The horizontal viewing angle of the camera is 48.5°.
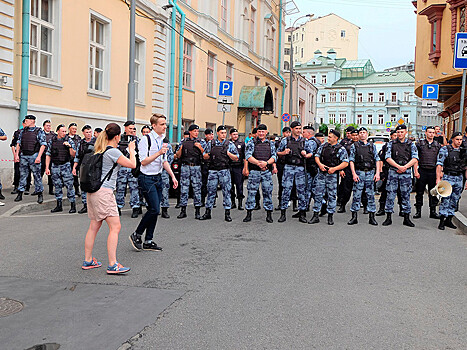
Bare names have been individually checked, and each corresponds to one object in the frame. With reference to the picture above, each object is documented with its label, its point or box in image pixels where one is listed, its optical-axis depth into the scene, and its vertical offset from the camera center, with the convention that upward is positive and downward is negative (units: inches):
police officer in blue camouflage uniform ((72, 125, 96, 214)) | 400.2 +7.1
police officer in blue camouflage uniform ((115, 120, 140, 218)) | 404.8 -18.3
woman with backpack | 234.2 -16.6
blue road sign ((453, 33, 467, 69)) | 461.7 +105.1
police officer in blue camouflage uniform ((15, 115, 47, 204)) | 445.1 +3.4
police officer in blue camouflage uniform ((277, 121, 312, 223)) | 403.9 -4.7
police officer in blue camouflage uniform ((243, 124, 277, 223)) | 397.1 -3.8
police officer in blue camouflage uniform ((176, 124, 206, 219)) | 417.1 -1.3
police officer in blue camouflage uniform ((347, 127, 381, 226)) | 403.9 -3.3
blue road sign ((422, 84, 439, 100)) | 794.2 +117.8
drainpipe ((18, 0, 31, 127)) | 528.1 +93.5
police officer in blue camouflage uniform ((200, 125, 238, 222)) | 402.3 -6.9
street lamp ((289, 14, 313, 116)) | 1253.2 +238.7
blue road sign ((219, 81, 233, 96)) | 775.7 +110.4
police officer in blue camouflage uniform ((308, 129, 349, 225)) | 394.6 -2.9
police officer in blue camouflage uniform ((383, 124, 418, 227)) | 396.8 -2.3
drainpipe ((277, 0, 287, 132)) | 1577.3 +315.8
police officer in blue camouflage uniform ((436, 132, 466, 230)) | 389.4 -3.6
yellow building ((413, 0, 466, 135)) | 890.1 +235.6
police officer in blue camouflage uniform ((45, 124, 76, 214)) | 414.6 -2.7
